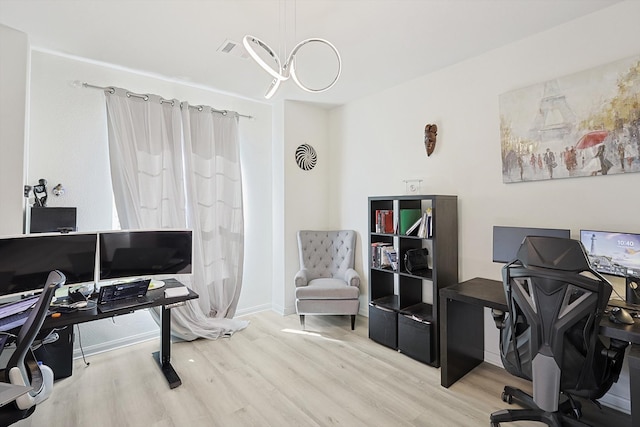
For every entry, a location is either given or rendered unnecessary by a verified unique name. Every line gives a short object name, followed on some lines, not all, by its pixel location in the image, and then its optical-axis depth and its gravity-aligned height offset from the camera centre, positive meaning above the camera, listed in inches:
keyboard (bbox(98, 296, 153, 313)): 82.9 -23.6
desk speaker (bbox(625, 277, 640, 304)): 71.1 -17.5
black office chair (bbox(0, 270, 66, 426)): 54.8 -26.8
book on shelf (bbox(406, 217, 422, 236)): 110.0 -2.8
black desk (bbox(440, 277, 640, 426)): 86.4 -33.7
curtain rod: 108.6 +49.0
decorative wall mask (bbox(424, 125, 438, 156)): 118.1 +32.7
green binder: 114.9 +0.1
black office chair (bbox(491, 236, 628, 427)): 59.1 -21.3
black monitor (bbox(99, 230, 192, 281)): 93.9 -10.4
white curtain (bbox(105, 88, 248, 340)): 112.7 +14.8
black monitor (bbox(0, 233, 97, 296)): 78.6 -10.4
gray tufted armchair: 129.3 -26.3
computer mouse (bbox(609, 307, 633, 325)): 62.3 -20.9
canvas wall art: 77.5 +26.6
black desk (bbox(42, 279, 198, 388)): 75.4 -25.0
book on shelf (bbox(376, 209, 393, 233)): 121.8 -0.6
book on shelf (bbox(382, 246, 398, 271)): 118.7 -14.5
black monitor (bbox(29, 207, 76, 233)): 95.0 +1.0
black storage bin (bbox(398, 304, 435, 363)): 102.0 -41.1
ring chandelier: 60.3 +33.6
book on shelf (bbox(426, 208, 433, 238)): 104.7 -1.7
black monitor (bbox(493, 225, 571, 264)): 88.2 -6.3
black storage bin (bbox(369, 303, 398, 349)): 113.7 -41.5
